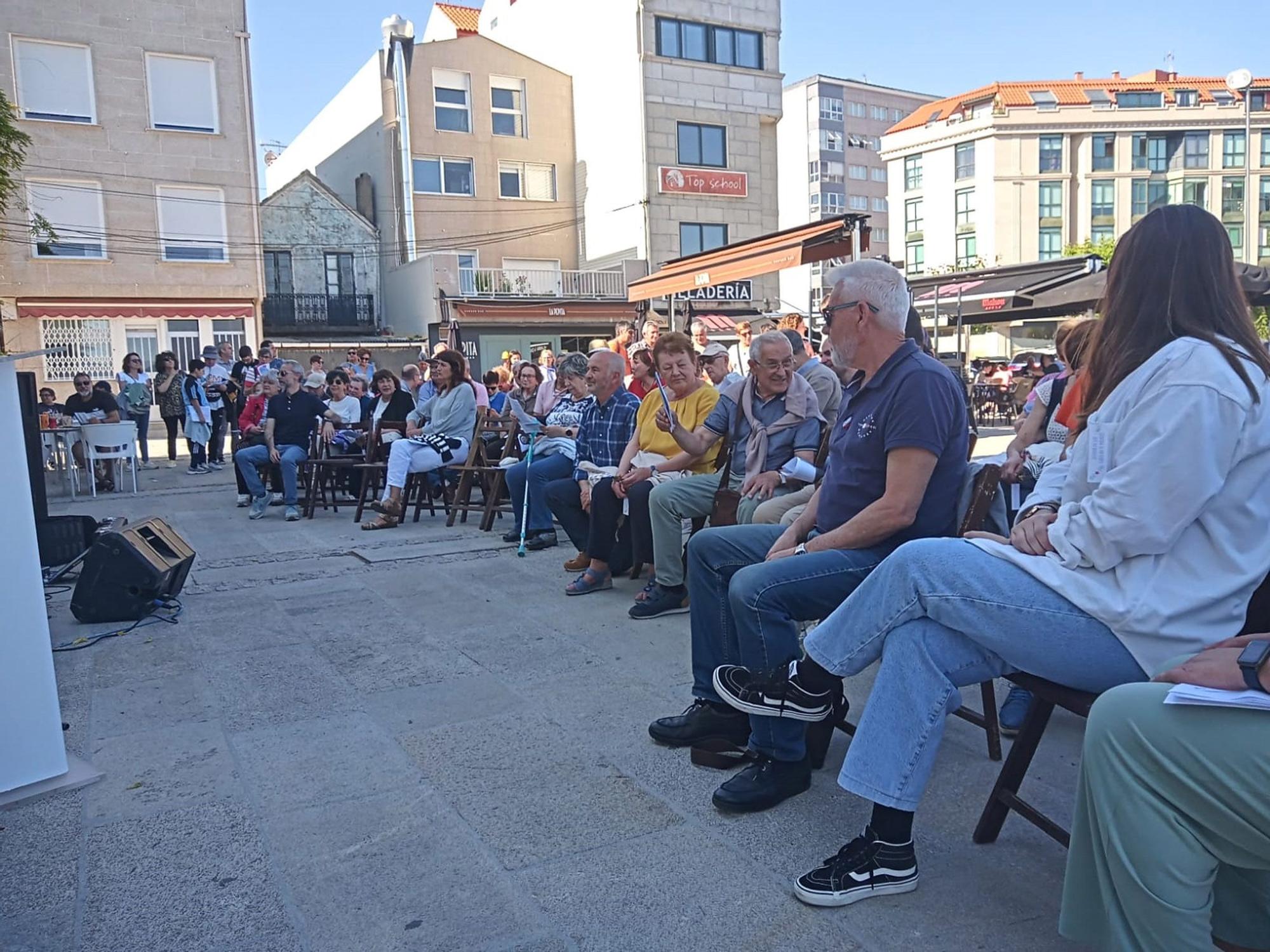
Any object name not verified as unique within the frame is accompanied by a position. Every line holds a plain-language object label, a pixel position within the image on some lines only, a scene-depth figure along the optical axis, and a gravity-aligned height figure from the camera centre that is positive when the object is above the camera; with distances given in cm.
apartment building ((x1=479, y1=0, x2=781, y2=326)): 2805 +682
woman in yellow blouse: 536 -55
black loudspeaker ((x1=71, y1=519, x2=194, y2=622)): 511 -112
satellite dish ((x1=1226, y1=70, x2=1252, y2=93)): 1986 +532
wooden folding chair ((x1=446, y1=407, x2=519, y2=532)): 774 -93
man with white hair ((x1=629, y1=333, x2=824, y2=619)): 471 -49
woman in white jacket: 193 -48
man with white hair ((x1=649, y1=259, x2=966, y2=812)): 274 -49
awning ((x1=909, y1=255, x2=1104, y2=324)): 1092 +71
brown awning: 905 +97
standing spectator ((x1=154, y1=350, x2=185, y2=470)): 1429 -25
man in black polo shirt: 906 -70
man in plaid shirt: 604 -56
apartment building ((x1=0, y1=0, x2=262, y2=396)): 2186 +445
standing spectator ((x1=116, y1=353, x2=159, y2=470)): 1484 -36
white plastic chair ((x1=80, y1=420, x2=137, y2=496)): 1108 -80
